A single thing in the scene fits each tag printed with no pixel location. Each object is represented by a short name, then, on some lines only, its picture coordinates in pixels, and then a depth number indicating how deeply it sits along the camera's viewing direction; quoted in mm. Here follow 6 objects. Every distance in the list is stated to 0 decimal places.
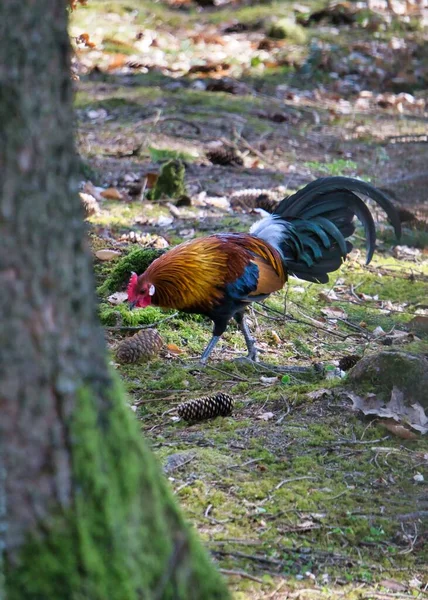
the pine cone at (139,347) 10500
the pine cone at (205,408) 8828
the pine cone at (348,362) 10484
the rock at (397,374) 8883
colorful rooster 10570
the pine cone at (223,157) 19609
